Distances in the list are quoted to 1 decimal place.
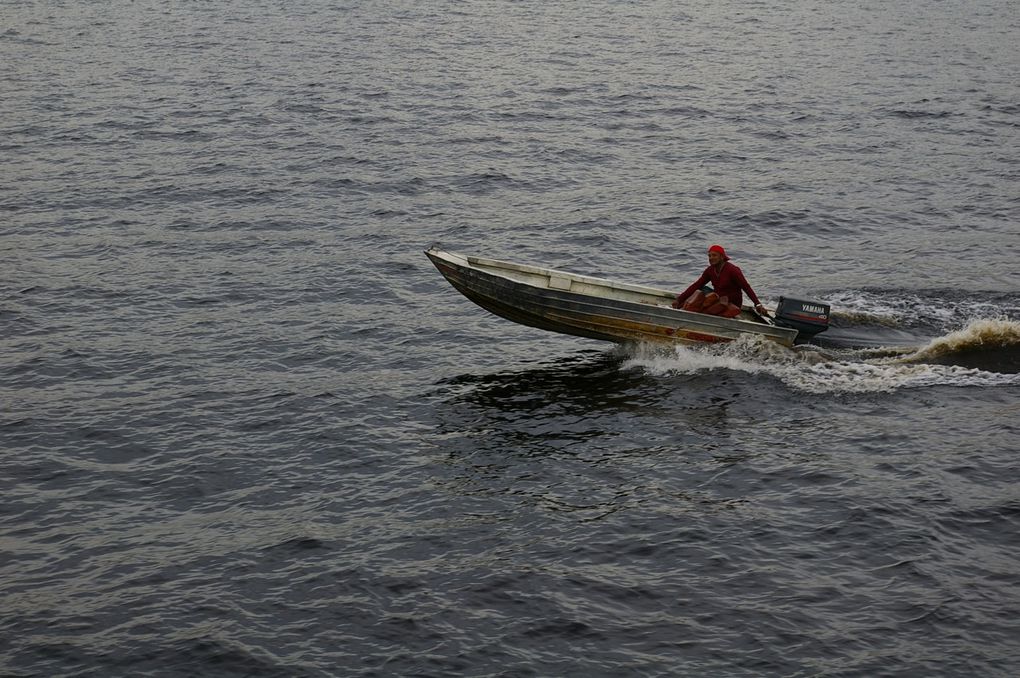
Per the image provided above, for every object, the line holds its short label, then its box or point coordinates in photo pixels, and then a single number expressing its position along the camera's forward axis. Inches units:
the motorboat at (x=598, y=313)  889.5
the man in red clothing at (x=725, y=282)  909.2
